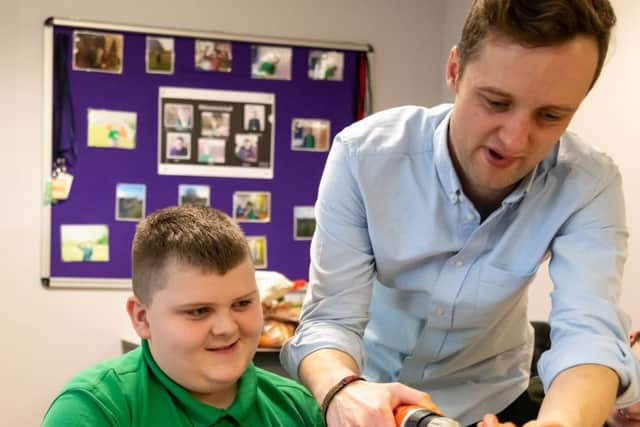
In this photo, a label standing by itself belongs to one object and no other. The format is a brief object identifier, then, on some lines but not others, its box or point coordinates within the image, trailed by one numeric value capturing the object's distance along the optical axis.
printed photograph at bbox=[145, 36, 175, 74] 3.53
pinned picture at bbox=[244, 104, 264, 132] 3.66
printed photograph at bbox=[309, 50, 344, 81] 3.75
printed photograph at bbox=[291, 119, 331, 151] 3.73
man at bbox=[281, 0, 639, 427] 1.00
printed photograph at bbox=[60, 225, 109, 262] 3.41
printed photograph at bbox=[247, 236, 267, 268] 3.66
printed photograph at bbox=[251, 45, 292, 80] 3.67
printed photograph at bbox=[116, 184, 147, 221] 3.48
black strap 3.40
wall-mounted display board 3.42
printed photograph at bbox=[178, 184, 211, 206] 3.58
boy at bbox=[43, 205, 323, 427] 1.13
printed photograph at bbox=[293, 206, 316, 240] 3.71
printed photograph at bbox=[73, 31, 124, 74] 3.44
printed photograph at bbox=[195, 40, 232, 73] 3.59
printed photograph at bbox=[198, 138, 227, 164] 3.59
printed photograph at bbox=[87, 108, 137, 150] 3.45
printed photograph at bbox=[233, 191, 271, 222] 3.64
